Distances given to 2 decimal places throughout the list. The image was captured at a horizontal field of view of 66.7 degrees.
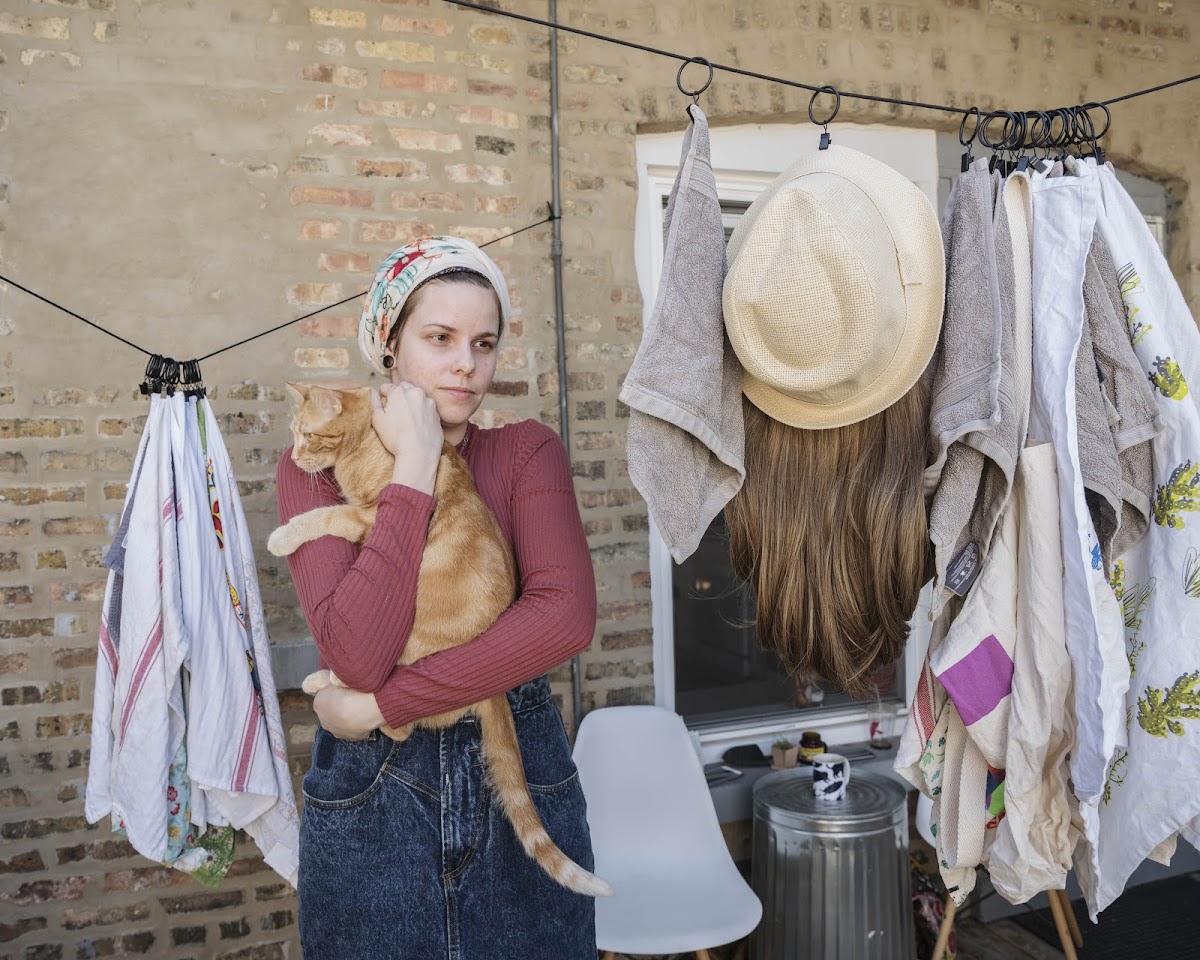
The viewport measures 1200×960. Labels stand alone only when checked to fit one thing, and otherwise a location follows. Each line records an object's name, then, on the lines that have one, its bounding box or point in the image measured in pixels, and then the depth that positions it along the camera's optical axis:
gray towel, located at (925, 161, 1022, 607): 1.31
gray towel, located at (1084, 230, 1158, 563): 1.38
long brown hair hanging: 1.40
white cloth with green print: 1.33
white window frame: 3.17
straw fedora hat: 1.23
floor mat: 3.39
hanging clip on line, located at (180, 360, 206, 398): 2.15
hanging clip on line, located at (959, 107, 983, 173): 1.52
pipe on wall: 2.93
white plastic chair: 2.53
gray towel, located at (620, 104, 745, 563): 1.31
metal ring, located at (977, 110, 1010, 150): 1.49
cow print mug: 2.99
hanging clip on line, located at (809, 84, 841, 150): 1.42
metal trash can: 2.90
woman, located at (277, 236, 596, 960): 1.45
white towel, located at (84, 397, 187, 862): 1.99
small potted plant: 3.29
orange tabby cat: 1.53
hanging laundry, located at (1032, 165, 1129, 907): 1.30
